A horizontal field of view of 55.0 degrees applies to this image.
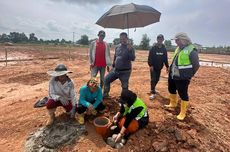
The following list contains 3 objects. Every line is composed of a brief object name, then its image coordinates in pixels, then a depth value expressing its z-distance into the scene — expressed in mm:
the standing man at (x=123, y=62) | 4617
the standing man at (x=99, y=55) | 5035
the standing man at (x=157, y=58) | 5449
